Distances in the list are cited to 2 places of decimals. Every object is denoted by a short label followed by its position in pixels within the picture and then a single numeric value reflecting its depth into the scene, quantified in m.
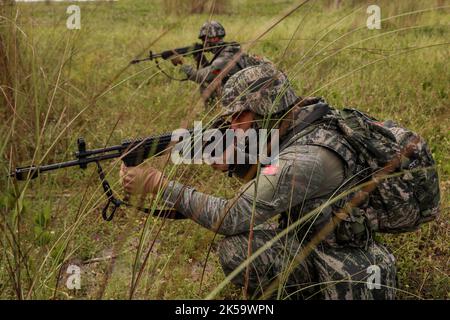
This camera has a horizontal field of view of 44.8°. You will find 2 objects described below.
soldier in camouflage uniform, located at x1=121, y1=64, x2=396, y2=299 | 2.19
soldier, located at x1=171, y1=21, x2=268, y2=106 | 4.95
